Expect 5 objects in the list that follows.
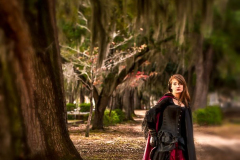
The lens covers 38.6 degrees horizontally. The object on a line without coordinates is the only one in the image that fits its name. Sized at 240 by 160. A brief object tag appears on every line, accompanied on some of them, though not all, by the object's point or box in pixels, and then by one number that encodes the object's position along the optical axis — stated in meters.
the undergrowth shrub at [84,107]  26.81
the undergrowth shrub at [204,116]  13.52
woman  4.54
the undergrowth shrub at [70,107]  27.52
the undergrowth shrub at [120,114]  20.20
